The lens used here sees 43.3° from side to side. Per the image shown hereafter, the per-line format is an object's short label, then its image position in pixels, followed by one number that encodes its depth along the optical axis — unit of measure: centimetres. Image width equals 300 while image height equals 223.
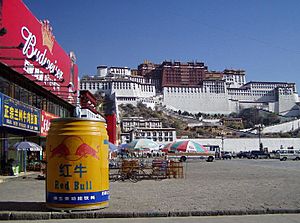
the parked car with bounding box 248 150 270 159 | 6590
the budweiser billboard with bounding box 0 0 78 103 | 2255
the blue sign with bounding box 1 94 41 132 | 2016
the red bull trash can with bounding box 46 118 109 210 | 902
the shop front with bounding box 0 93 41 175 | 2049
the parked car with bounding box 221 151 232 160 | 7125
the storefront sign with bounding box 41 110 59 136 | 2889
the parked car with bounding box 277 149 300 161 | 5875
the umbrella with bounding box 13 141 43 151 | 2214
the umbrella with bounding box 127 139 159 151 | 2600
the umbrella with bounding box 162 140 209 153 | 2728
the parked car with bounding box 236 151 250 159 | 7528
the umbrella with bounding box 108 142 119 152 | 2648
